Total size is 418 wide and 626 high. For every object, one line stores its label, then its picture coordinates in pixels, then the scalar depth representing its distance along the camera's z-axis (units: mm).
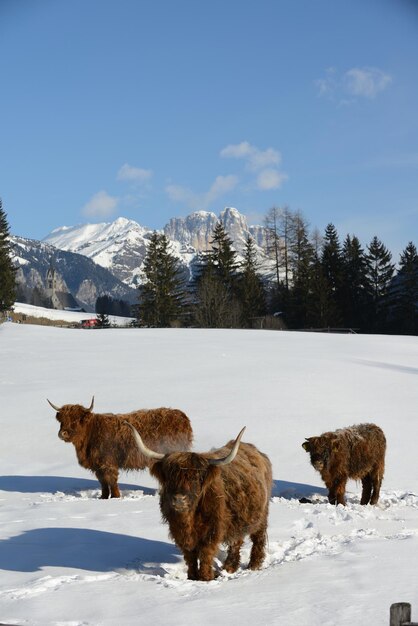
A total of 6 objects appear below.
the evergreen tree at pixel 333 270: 55125
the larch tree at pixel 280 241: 63244
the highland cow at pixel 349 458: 9961
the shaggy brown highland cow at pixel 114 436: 10586
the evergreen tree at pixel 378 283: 56188
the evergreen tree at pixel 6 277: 60625
